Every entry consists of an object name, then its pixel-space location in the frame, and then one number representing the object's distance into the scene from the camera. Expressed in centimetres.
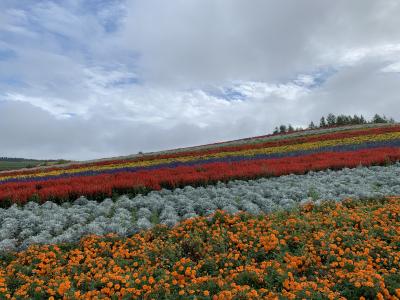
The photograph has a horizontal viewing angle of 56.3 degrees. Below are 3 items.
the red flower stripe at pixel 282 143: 2624
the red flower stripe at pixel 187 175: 1105
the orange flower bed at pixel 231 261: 482
